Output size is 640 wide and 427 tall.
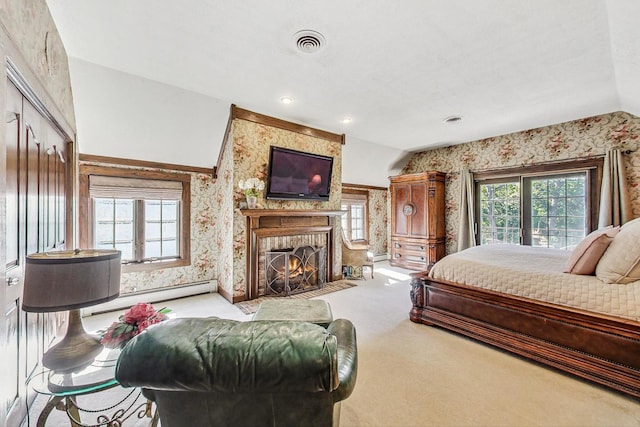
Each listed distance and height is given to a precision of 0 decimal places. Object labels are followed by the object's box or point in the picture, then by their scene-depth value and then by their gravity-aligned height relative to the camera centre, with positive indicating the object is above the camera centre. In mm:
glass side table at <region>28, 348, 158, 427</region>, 1155 -737
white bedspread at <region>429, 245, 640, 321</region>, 1996 -571
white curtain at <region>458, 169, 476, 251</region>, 5352 -3
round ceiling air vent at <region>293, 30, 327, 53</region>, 2127 +1393
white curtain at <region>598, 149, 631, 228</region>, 3736 +287
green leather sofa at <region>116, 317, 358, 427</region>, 894 -518
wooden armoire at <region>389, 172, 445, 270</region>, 5598 -128
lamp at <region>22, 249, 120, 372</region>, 1218 -362
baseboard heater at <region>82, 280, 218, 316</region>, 3383 -1134
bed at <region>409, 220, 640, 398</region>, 1942 -802
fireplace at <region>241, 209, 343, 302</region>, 3837 -397
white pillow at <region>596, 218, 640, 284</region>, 1987 -339
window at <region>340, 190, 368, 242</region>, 6303 -7
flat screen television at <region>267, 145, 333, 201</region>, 3992 +600
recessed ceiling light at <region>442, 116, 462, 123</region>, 4039 +1427
